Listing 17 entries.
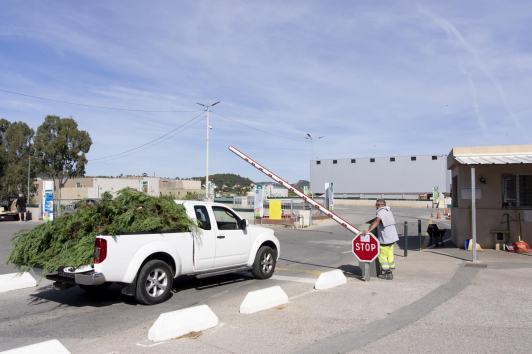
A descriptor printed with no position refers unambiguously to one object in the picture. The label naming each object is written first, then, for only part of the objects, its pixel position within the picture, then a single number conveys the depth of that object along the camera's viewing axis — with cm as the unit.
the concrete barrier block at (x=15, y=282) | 862
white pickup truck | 674
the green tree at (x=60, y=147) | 5316
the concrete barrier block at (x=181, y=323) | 538
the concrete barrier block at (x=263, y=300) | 671
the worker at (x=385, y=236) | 923
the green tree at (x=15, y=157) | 6162
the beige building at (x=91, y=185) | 6606
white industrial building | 7244
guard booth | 1330
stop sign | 903
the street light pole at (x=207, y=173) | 3635
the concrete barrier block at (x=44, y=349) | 428
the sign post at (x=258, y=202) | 2572
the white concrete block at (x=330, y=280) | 845
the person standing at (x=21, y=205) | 2988
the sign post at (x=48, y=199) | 2366
